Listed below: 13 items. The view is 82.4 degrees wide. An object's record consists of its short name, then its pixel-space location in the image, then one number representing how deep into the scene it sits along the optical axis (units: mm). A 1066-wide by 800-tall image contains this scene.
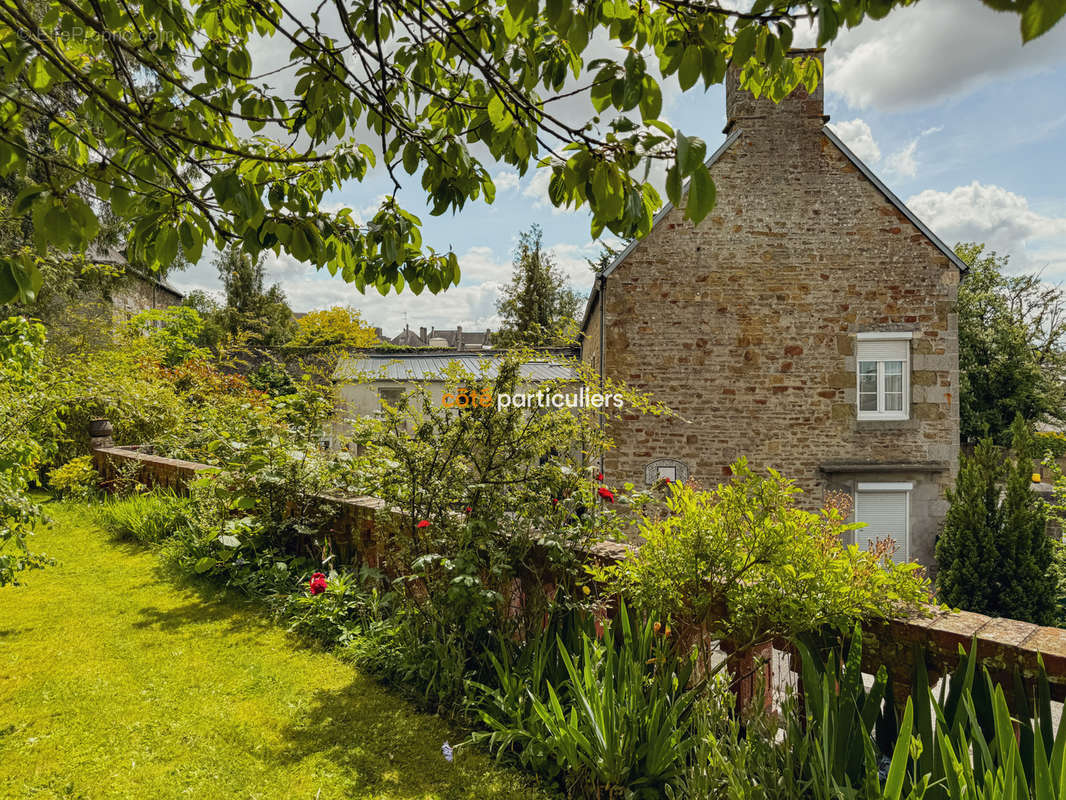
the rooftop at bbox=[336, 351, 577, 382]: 16234
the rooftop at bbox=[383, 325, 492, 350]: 59844
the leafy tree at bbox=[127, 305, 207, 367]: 15547
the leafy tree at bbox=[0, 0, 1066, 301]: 1605
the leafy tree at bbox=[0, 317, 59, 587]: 3242
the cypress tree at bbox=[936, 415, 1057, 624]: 8664
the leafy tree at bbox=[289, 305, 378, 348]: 27141
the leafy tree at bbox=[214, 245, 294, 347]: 29047
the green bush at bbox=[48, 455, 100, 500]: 7305
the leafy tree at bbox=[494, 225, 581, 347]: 30344
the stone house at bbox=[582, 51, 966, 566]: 10492
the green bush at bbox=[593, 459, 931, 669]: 2240
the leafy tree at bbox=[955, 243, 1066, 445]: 22828
